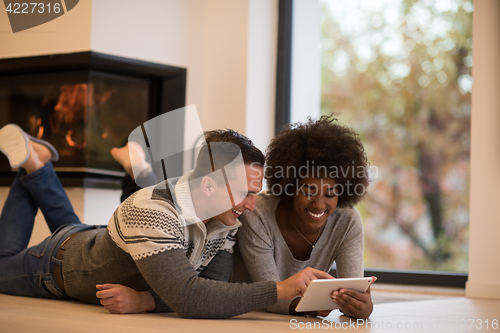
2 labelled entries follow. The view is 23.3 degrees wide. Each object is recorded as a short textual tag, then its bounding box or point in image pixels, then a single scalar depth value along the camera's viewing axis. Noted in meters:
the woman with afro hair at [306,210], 3.22
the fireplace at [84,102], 4.38
